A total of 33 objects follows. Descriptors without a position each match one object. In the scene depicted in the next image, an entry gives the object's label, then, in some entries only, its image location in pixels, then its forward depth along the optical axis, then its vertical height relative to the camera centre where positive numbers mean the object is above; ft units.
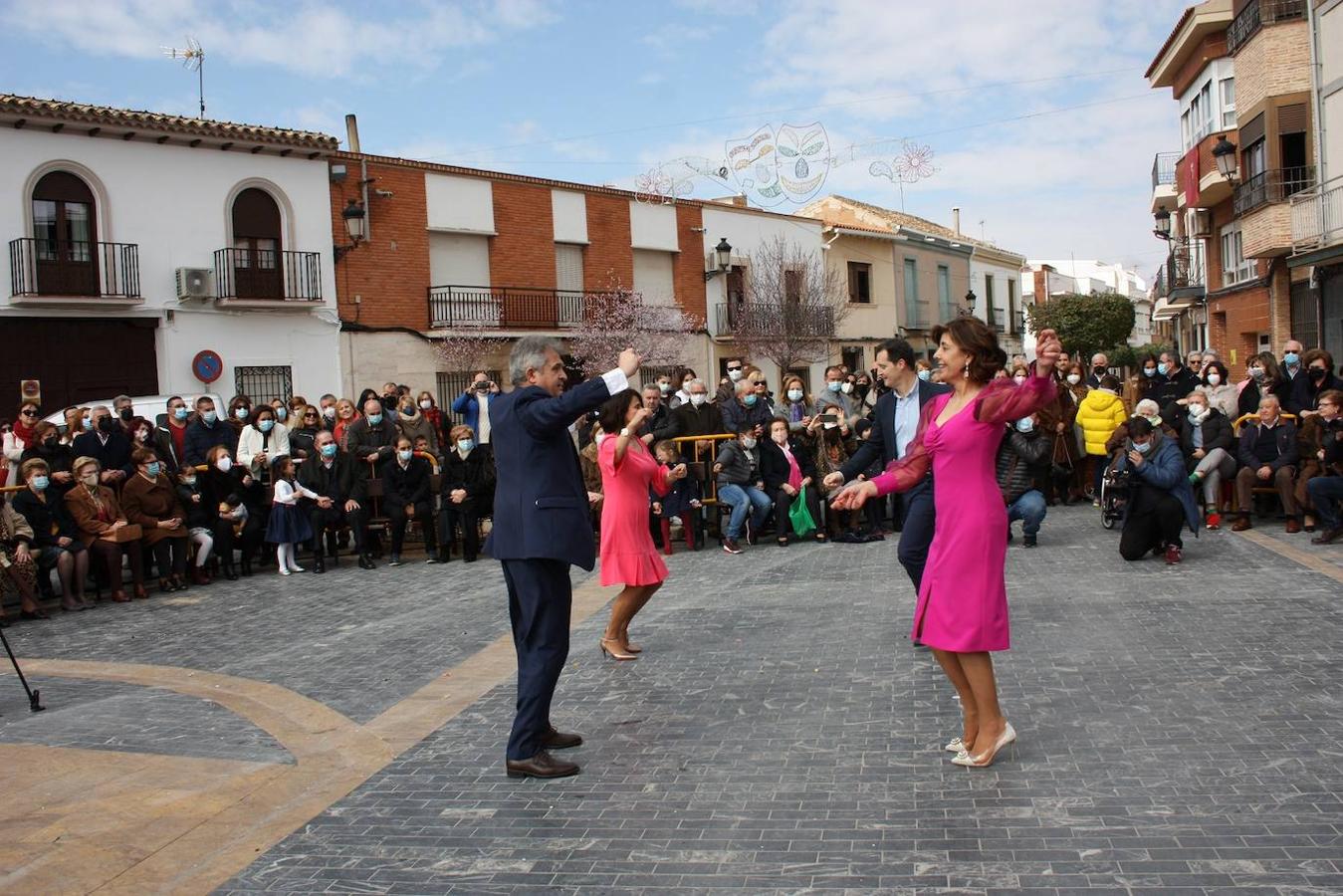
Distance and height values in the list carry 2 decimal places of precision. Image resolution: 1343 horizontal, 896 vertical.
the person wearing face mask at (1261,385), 45.09 +0.49
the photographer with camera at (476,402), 51.90 +1.46
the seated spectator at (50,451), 38.24 +0.17
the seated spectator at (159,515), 38.04 -1.99
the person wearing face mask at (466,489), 42.57 -1.84
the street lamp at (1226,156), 83.25 +16.90
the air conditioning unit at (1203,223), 99.04 +14.45
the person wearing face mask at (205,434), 43.37 +0.52
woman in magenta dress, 16.67 -1.76
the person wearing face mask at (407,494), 42.60 -1.94
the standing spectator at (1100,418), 47.98 -0.47
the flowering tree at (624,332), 95.45 +7.88
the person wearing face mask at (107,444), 41.52 +0.35
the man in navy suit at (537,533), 17.57 -1.45
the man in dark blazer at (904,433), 23.41 -0.35
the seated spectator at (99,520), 36.24 -1.96
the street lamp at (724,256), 99.30 +13.94
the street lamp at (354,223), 78.28 +14.48
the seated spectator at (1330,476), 37.50 -2.55
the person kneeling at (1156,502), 34.40 -2.80
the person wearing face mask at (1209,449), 42.32 -1.72
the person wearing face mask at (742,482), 42.93 -2.09
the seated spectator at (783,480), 43.39 -2.12
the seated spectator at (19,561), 33.47 -2.85
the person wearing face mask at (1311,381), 43.86 +0.51
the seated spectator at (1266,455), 40.78 -1.92
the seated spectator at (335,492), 41.88 -1.74
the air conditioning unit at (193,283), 73.00 +10.01
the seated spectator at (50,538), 35.22 -2.37
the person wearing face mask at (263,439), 43.80 +0.26
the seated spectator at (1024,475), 34.68 -2.01
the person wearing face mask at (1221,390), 46.60 +0.39
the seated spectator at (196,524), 39.55 -2.46
